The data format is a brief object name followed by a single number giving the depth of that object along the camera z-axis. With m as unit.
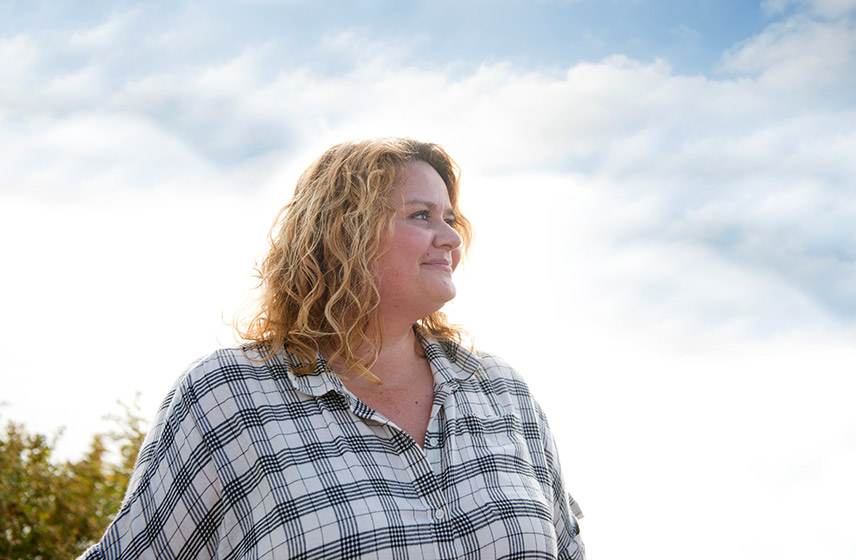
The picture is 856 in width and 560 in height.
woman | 1.63
